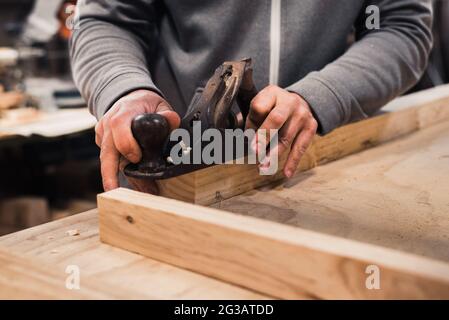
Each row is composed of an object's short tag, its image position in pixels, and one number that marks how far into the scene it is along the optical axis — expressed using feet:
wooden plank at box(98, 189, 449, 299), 2.03
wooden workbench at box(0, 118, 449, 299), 2.39
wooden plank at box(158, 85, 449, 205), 3.18
